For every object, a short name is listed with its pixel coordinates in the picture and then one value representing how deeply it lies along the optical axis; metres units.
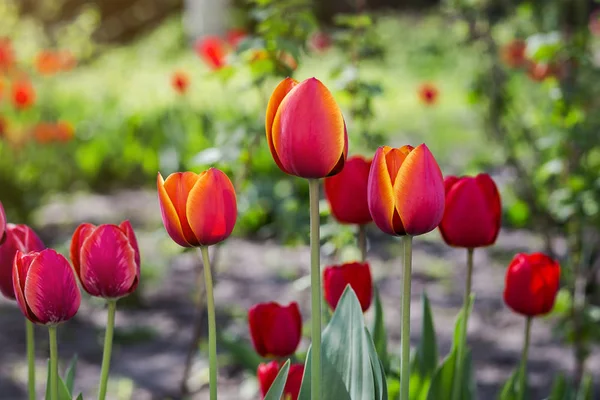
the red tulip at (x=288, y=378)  1.35
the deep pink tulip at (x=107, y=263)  1.26
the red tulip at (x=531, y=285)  1.43
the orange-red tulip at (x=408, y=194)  1.20
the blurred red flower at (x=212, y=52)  2.95
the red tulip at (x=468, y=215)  1.36
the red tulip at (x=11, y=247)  1.32
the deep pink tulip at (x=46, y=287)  1.23
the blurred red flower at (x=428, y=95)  4.32
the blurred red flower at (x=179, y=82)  4.09
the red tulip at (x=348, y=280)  1.41
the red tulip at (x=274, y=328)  1.43
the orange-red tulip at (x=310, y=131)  1.20
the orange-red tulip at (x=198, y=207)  1.22
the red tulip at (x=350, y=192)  1.45
